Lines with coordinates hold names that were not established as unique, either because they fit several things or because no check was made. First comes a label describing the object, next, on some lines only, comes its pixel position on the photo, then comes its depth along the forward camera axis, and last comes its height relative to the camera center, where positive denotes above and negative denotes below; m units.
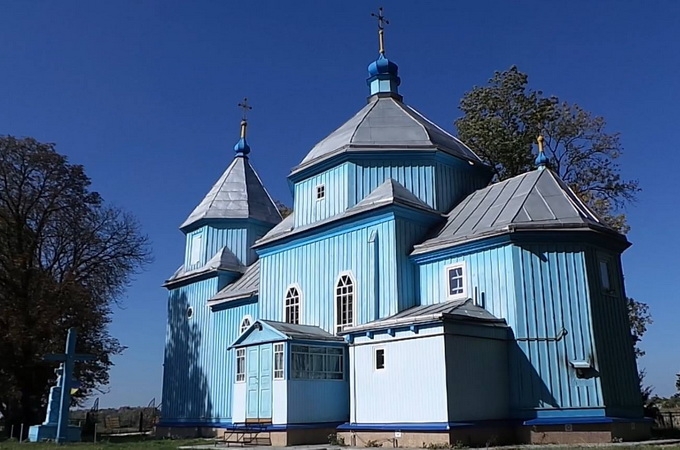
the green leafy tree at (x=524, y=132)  24.45 +10.23
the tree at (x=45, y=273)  23.50 +5.31
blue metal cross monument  17.16 +0.39
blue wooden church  14.42 +2.63
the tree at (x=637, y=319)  23.89 +3.33
